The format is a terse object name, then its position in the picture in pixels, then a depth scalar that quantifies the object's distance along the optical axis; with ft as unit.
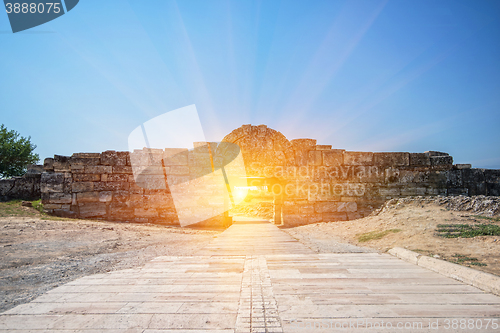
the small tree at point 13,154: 59.16
